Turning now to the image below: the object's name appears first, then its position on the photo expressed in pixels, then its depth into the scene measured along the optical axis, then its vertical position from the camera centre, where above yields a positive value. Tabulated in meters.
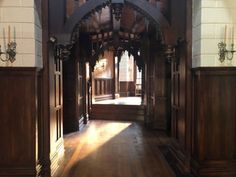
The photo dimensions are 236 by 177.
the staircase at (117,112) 6.78 -0.95
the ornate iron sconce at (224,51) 2.56 +0.38
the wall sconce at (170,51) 3.08 +0.47
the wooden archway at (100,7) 2.96 +0.99
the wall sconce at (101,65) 8.50 +0.73
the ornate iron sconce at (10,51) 2.50 +0.37
